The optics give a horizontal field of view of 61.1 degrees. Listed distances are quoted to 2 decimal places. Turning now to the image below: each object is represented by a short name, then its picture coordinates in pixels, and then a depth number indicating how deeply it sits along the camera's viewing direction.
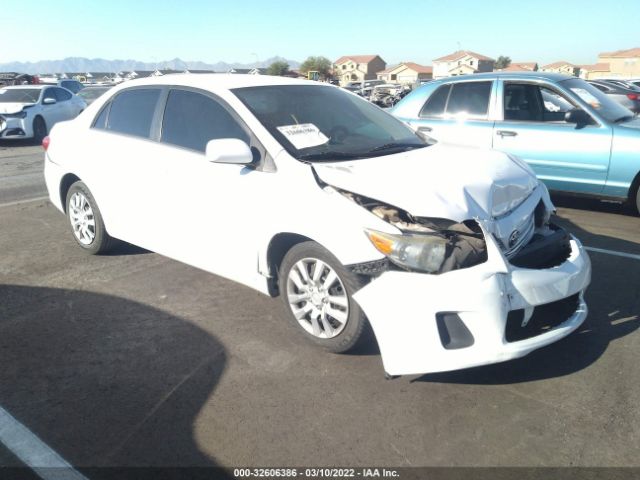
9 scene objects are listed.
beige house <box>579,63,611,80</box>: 77.97
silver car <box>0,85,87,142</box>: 13.72
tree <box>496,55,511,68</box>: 104.33
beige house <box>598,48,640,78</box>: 77.06
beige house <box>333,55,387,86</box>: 114.38
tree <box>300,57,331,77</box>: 94.98
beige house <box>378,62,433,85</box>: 104.66
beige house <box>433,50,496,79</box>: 98.88
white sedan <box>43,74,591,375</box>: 2.77
